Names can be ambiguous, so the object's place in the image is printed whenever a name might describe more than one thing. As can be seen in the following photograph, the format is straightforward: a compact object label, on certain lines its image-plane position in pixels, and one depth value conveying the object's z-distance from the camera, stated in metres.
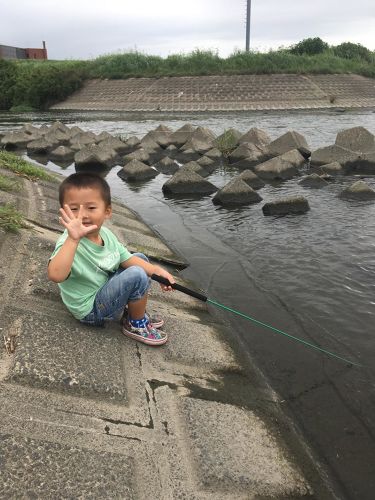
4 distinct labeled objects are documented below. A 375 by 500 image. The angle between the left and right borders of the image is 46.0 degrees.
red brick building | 65.49
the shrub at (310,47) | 52.59
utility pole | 61.22
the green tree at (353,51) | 51.97
